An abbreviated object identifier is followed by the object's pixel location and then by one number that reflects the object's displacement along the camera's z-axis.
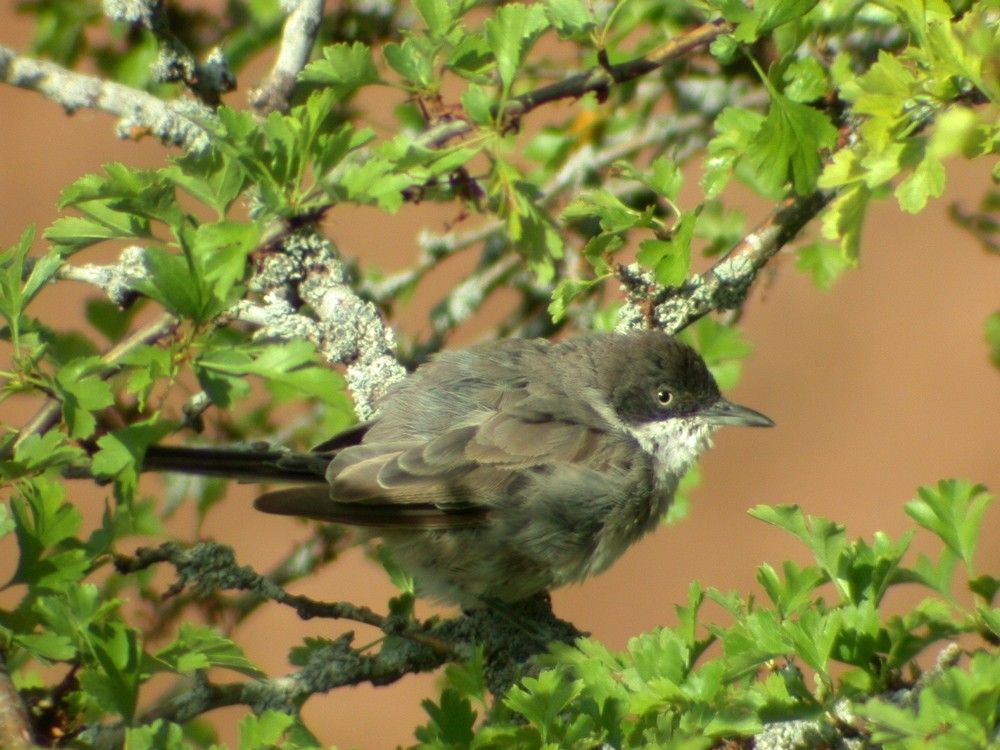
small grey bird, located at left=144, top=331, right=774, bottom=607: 7.11
